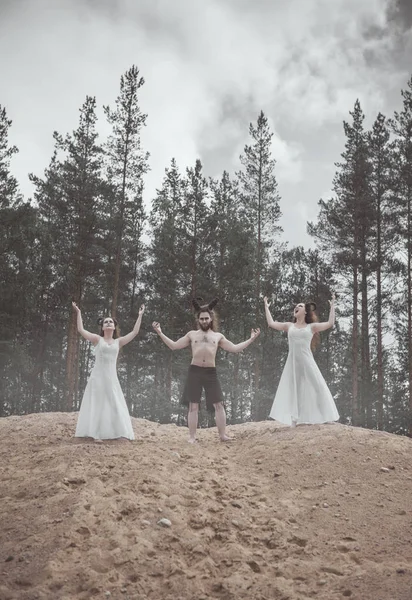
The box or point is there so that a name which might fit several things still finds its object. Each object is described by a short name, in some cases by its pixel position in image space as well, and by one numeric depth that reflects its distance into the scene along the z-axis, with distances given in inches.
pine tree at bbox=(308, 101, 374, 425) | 770.8
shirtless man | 320.5
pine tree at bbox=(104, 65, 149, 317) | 777.6
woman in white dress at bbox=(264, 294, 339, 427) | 337.7
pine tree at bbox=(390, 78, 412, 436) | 733.9
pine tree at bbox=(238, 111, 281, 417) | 922.7
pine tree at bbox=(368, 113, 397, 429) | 761.0
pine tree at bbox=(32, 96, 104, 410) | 771.4
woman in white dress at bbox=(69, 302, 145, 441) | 306.5
